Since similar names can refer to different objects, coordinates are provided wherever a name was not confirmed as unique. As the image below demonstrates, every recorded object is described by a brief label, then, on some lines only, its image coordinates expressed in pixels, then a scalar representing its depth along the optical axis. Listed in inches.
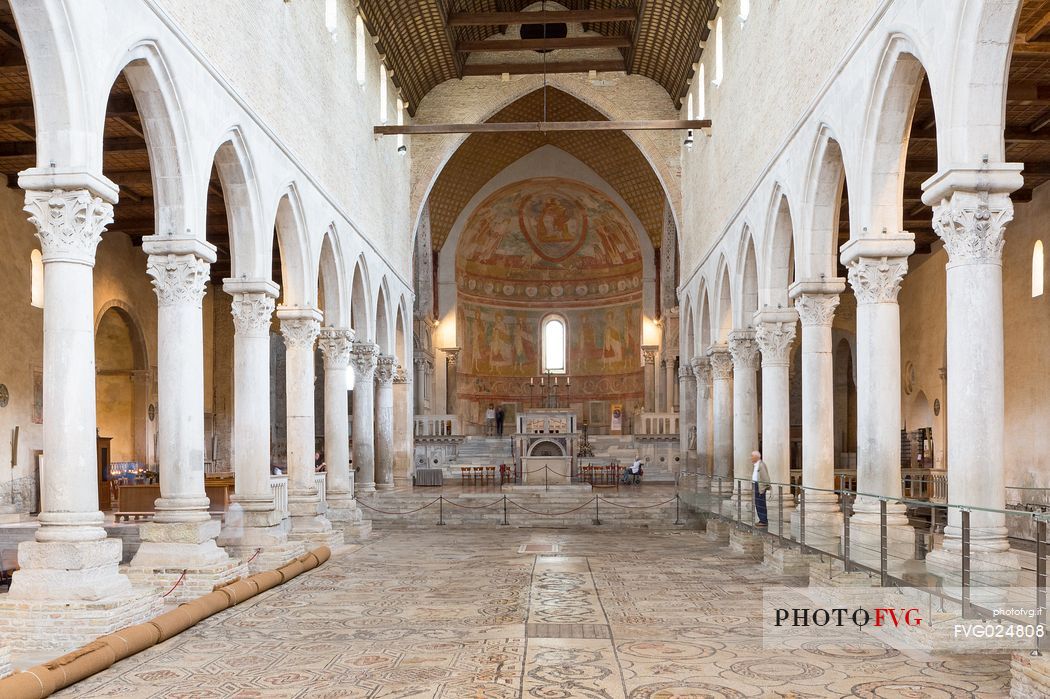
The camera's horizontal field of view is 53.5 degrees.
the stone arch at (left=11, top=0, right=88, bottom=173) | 400.2
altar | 1224.2
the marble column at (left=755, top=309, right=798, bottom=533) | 742.5
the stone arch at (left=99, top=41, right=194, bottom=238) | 501.0
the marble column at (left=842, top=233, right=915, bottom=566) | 512.1
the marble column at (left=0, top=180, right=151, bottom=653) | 396.8
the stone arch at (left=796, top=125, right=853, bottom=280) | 619.5
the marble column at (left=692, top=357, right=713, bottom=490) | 1136.8
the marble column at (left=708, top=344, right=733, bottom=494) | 1032.2
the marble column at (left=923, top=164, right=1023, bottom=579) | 383.2
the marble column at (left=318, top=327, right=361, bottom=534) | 906.1
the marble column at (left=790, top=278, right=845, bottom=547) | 631.8
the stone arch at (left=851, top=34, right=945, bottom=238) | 485.7
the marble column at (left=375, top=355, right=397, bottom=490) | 1178.0
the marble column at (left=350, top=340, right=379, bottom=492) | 1045.2
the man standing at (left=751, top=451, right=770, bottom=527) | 652.6
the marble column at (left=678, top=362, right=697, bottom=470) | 1311.5
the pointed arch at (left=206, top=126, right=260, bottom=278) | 629.9
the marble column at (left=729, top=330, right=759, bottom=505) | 894.4
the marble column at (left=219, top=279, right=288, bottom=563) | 645.9
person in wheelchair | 1302.9
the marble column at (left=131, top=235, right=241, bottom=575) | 523.8
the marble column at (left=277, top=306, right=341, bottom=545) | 778.8
